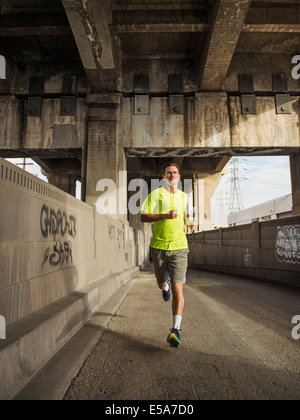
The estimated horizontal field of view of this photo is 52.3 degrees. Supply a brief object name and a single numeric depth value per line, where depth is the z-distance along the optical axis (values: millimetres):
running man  3758
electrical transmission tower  80056
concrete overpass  12180
